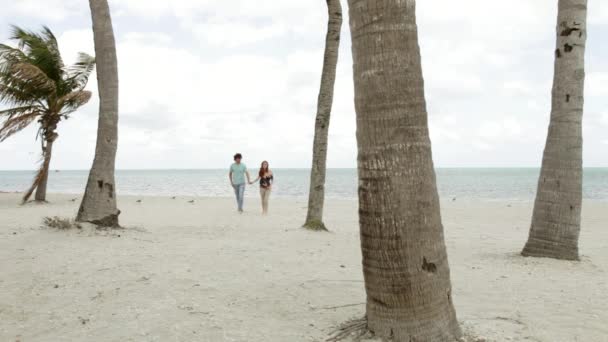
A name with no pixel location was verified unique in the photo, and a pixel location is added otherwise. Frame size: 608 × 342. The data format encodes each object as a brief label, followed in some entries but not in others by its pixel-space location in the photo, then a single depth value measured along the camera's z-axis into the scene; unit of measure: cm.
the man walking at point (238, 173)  1770
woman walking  1728
